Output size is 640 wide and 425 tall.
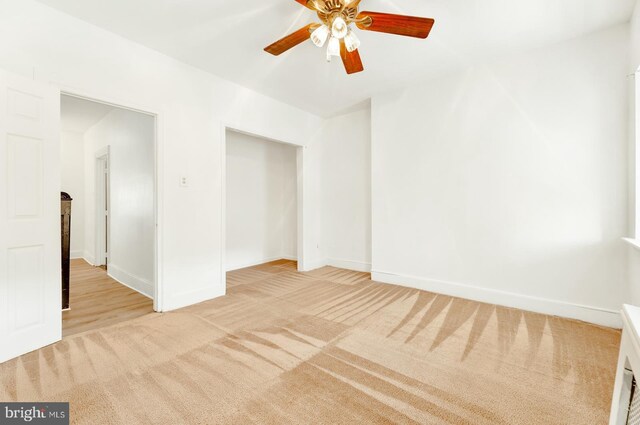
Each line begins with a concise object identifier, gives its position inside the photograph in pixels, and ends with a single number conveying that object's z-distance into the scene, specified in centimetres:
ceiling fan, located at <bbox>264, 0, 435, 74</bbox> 188
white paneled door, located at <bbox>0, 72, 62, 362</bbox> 195
